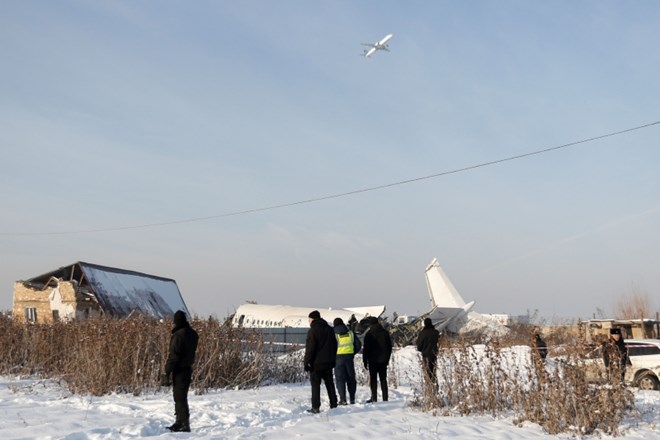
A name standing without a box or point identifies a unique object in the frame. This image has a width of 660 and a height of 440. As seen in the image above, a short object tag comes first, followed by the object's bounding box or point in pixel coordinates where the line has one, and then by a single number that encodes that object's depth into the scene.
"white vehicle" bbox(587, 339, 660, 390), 16.59
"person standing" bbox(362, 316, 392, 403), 12.61
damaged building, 31.03
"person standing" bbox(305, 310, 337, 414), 11.34
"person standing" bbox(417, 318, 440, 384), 12.46
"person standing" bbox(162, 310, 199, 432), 9.38
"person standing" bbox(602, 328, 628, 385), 10.10
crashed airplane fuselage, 35.41
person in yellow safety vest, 12.44
